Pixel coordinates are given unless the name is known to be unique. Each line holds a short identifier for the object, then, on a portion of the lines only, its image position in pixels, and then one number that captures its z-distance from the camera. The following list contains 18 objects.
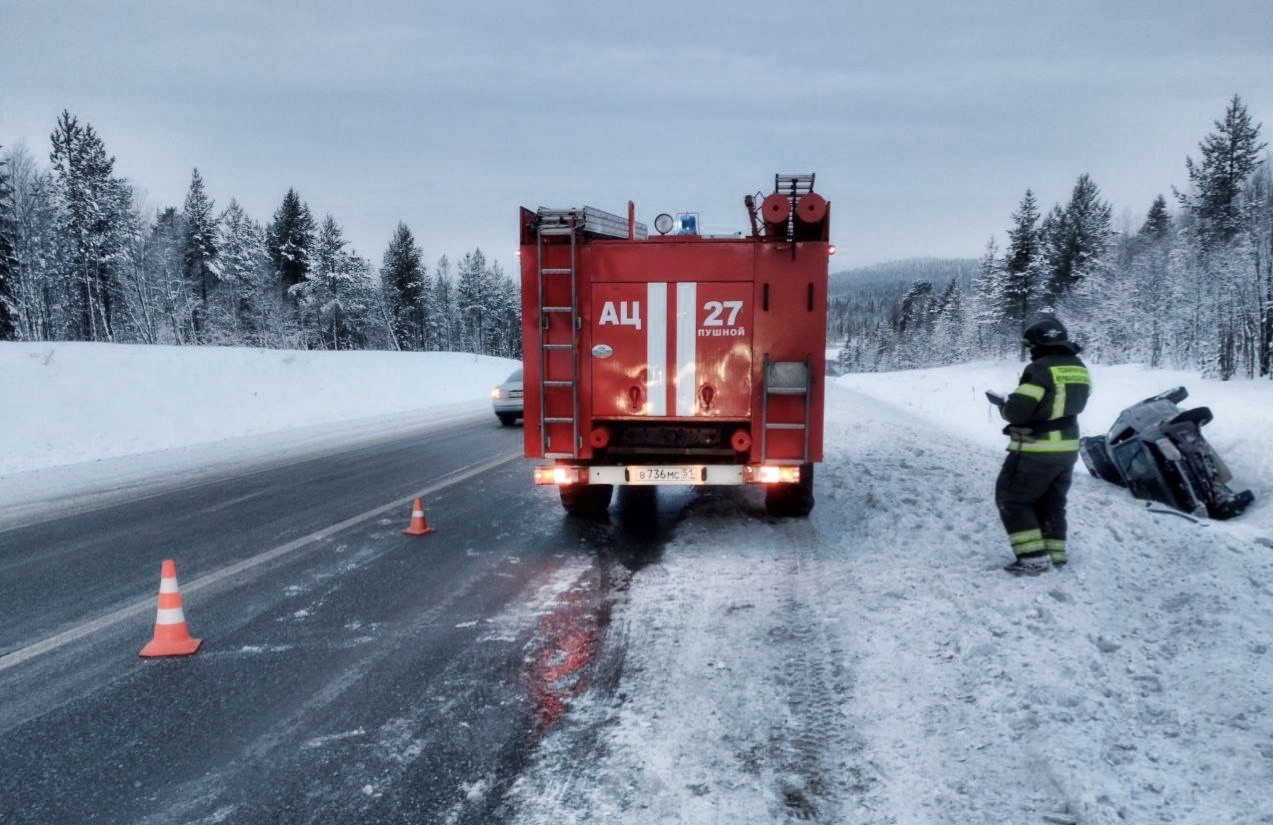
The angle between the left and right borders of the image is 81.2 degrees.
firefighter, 5.35
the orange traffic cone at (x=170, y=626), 4.49
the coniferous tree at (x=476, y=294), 90.56
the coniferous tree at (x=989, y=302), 67.00
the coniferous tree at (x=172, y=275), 52.72
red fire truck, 6.69
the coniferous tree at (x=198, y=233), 53.31
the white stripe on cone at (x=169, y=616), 4.59
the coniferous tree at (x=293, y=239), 58.44
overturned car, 9.47
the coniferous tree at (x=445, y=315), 92.62
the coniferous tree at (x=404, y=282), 67.31
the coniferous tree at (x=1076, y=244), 58.16
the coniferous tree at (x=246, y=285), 56.75
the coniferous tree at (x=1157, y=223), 64.69
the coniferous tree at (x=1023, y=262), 59.44
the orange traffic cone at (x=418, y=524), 7.40
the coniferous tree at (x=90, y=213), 44.09
